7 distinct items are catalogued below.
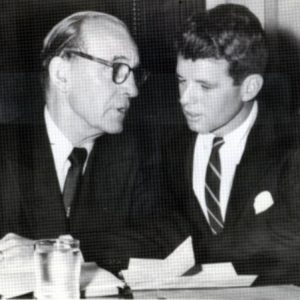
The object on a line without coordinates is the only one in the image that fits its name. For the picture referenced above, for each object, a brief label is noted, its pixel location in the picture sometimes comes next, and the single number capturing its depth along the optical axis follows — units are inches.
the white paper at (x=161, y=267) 61.0
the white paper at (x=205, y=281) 60.1
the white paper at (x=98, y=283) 59.0
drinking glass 58.3
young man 69.5
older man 70.3
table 58.6
